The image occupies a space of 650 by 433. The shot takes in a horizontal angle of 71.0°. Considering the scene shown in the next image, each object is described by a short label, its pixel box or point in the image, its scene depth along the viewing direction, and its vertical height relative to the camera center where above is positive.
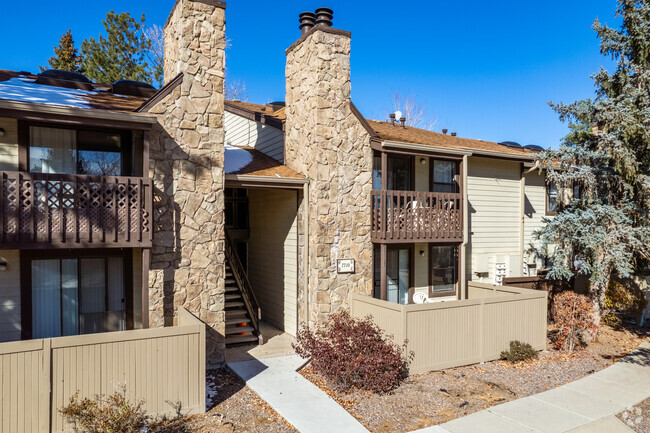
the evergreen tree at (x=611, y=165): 11.00 +1.17
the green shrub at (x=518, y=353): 9.99 -3.16
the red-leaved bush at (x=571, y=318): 10.83 -2.59
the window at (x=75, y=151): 8.45 +1.10
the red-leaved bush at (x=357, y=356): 7.99 -2.69
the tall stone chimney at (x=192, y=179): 9.09 +0.60
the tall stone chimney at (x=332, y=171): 10.88 +0.94
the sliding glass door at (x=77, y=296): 8.34 -1.66
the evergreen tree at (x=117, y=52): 21.67 +7.52
